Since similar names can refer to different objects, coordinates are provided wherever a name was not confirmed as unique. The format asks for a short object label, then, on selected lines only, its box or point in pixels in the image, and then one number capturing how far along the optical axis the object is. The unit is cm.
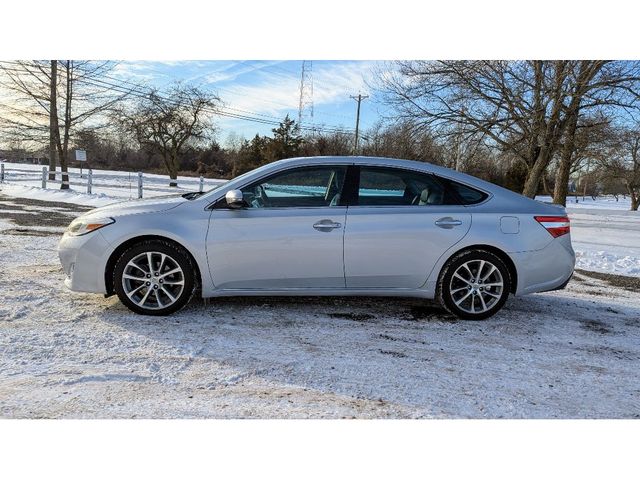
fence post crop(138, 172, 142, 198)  2094
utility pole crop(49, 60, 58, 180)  2355
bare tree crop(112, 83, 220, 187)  4131
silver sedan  402
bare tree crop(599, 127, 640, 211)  1486
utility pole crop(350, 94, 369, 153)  2823
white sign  2366
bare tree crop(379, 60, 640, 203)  1282
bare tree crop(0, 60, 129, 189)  2317
